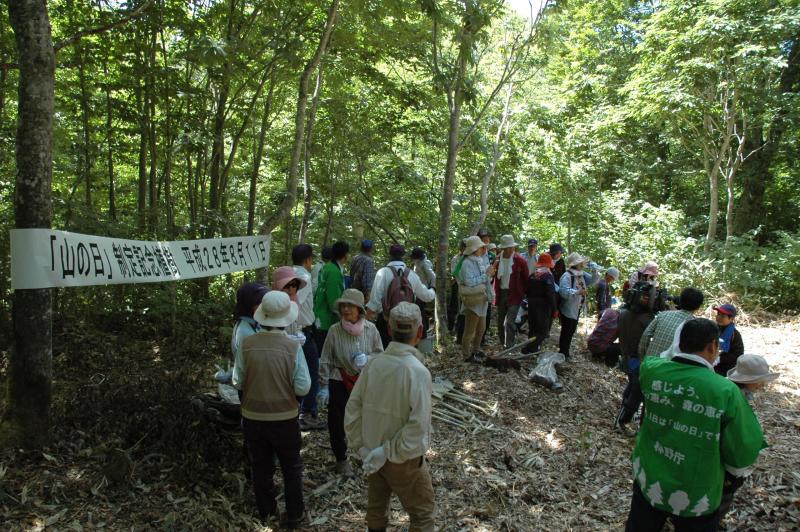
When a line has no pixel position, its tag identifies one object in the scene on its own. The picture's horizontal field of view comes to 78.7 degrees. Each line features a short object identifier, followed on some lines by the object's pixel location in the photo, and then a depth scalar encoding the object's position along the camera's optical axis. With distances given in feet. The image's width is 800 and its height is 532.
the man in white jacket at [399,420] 9.32
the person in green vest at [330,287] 19.11
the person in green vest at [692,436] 8.28
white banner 12.21
